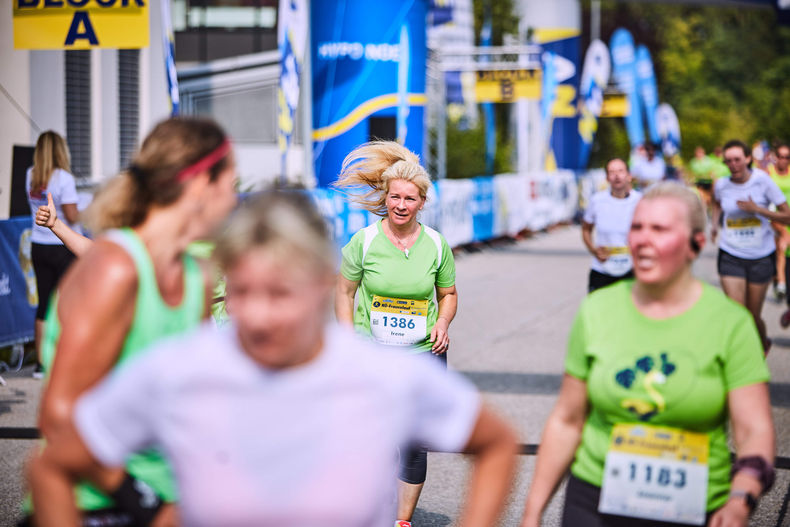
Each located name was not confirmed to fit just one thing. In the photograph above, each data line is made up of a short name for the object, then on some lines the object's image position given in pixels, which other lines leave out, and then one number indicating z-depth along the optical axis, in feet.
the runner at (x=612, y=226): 58.44
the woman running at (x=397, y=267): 34.86
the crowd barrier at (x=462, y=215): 62.44
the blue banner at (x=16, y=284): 61.57
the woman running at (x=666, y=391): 18.95
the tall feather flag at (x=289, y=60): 90.38
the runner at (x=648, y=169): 168.25
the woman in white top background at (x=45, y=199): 57.82
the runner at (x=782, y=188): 76.38
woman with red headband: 15.01
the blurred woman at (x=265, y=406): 12.98
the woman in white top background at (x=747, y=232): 61.82
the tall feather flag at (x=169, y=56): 71.41
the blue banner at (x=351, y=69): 121.19
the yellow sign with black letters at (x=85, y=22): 62.39
